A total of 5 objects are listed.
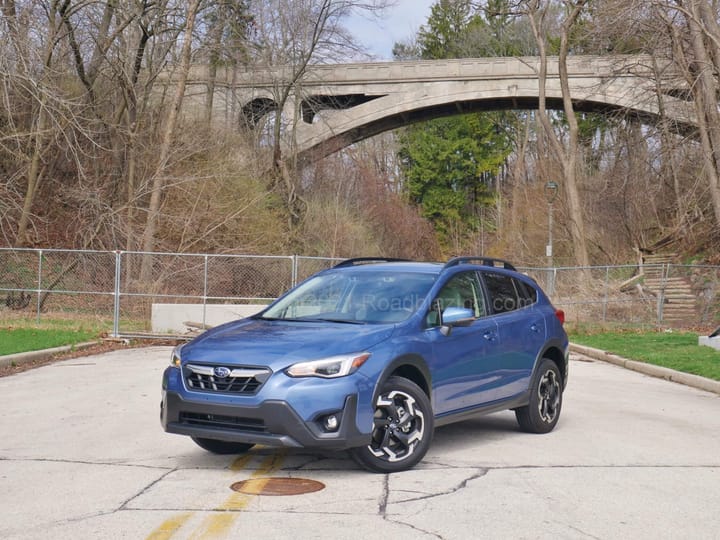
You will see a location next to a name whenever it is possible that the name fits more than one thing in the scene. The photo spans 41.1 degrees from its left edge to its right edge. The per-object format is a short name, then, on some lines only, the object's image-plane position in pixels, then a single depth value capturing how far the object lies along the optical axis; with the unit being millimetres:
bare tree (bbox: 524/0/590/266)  35906
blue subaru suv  6879
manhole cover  6677
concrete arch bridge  45750
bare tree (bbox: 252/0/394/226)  37281
